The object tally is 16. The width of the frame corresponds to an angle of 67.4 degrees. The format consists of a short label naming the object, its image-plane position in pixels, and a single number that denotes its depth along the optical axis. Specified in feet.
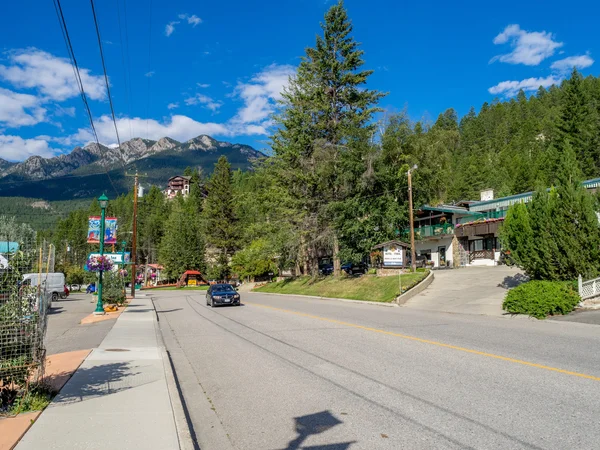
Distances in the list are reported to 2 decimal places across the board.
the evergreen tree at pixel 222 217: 264.52
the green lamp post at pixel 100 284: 72.79
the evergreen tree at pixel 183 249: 283.79
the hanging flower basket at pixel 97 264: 77.83
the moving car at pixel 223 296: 91.98
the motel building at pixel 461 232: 143.23
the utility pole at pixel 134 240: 134.78
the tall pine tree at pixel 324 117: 123.75
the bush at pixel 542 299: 53.16
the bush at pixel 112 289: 91.40
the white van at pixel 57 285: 135.90
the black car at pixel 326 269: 175.72
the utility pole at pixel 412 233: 108.88
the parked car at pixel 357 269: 153.86
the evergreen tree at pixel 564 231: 58.44
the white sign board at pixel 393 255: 102.63
